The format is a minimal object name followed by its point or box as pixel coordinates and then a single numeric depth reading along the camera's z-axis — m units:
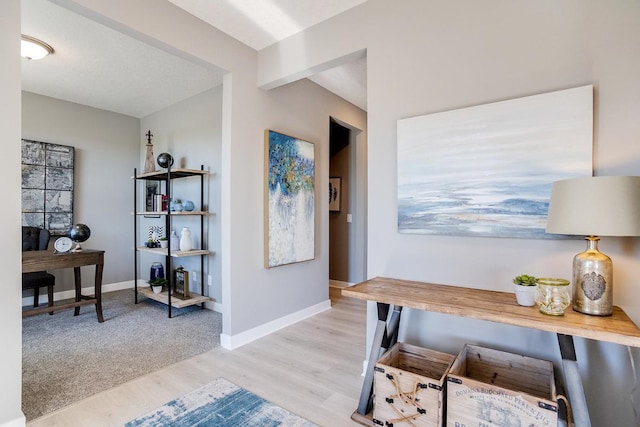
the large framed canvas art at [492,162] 1.51
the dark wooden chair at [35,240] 3.50
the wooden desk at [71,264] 2.65
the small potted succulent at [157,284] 3.77
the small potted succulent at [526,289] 1.39
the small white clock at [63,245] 2.99
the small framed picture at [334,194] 4.85
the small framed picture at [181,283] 3.60
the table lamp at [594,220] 1.18
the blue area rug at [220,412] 1.67
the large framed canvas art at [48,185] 3.74
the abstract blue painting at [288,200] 2.92
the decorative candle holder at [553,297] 1.28
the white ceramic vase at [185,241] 3.54
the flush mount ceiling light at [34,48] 2.57
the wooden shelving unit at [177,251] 3.35
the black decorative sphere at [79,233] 3.15
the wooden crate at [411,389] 1.44
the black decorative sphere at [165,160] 3.47
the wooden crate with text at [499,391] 1.26
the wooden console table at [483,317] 1.15
